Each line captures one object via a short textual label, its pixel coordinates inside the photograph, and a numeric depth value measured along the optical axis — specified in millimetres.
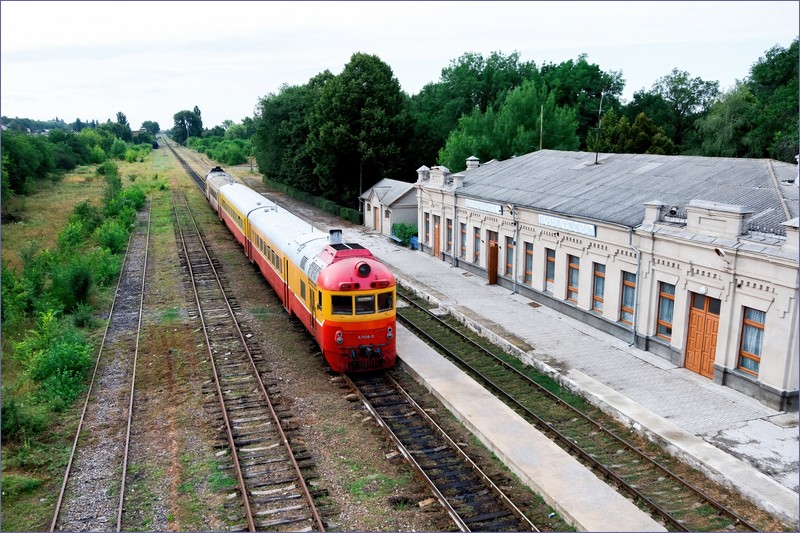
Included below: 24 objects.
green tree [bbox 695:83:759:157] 45156
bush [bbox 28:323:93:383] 16453
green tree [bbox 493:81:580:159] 41875
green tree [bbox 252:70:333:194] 53325
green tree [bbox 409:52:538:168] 58562
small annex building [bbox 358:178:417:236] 37562
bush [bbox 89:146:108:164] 92875
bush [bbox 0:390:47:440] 13070
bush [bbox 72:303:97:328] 21188
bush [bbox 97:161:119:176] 70312
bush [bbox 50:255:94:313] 22719
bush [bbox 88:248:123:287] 26906
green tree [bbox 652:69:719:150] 60312
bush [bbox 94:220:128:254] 33281
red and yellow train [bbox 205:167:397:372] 15773
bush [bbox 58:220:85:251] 34719
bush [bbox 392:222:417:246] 35281
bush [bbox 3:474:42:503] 11174
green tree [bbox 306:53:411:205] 43906
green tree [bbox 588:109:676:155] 45594
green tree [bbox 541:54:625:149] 57781
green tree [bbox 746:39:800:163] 37719
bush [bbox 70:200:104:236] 39438
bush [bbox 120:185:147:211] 49025
